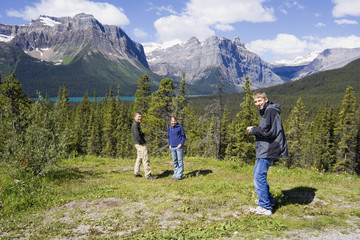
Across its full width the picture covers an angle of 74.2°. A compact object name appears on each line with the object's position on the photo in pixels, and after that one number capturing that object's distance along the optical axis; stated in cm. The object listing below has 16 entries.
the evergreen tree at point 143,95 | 4022
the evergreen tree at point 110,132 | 5768
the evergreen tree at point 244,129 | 2969
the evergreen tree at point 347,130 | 3656
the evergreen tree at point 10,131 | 992
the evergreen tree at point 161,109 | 3072
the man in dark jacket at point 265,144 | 619
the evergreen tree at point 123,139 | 5478
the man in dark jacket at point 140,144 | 1094
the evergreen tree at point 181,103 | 2939
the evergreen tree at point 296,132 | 4059
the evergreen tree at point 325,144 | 4400
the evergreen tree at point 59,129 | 1036
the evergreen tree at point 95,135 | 6031
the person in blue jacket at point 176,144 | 1091
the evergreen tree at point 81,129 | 5857
